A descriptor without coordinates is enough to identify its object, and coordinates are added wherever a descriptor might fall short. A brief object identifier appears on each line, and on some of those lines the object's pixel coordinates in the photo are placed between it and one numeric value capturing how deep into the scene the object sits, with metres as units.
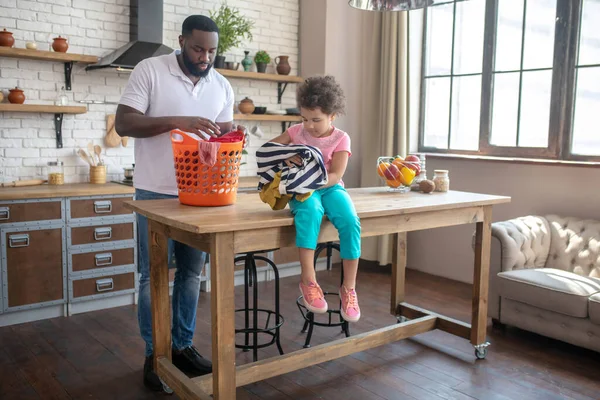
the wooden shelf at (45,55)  3.85
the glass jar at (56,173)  4.16
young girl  2.29
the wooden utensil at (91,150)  4.45
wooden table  2.15
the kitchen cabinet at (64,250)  3.66
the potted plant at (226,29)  4.84
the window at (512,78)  4.18
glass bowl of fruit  3.13
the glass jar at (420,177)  3.24
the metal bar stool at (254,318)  2.94
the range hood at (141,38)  4.12
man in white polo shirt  2.51
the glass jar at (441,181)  3.28
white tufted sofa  3.24
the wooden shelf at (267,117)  4.91
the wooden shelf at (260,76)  4.87
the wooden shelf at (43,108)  3.88
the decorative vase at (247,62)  5.10
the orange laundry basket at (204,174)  2.23
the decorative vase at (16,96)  3.98
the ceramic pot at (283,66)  5.30
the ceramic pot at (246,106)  5.00
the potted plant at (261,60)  5.16
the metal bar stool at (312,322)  3.27
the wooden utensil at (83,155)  4.39
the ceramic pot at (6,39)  3.86
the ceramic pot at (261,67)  5.20
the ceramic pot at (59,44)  4.08
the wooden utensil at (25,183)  4.02
